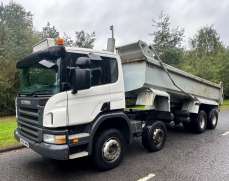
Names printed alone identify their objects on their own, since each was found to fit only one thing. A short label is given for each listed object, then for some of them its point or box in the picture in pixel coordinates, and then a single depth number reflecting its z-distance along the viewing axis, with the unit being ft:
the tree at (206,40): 142.72
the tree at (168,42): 96.94
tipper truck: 12.84
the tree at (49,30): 119.34
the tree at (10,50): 44.79
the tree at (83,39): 94.07
